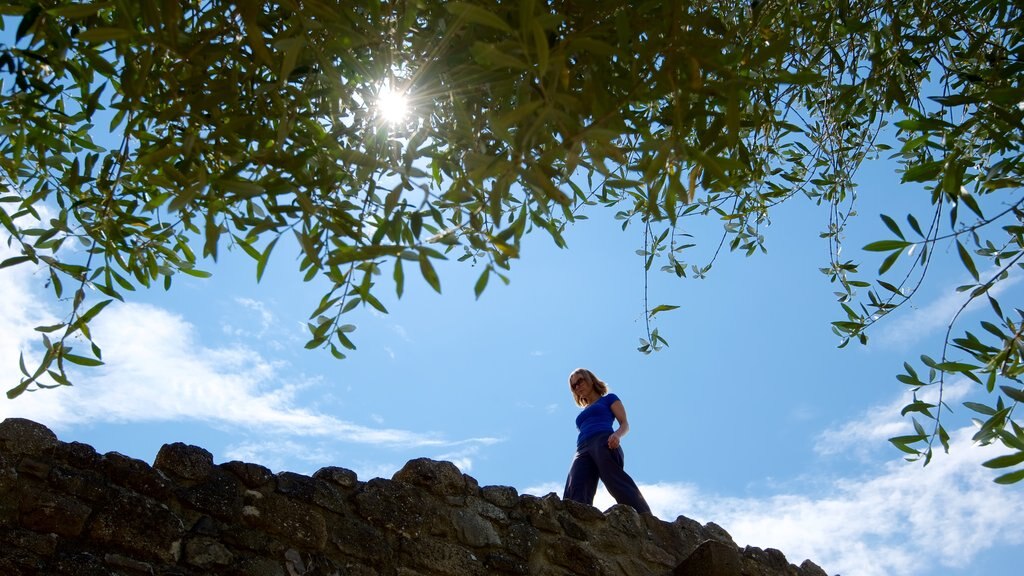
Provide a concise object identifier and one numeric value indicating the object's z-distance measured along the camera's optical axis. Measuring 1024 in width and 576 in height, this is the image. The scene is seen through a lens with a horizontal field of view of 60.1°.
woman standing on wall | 5.61
